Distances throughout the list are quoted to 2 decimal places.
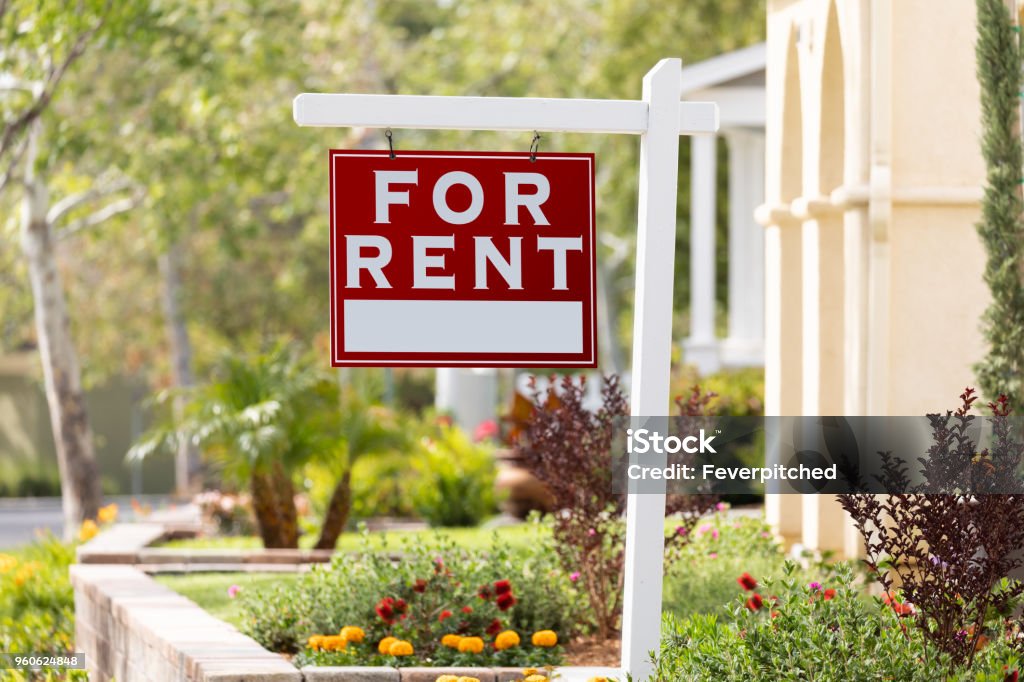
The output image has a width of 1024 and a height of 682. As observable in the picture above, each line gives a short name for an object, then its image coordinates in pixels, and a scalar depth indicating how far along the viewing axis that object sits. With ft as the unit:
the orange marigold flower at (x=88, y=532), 76.16
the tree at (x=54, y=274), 90.58
